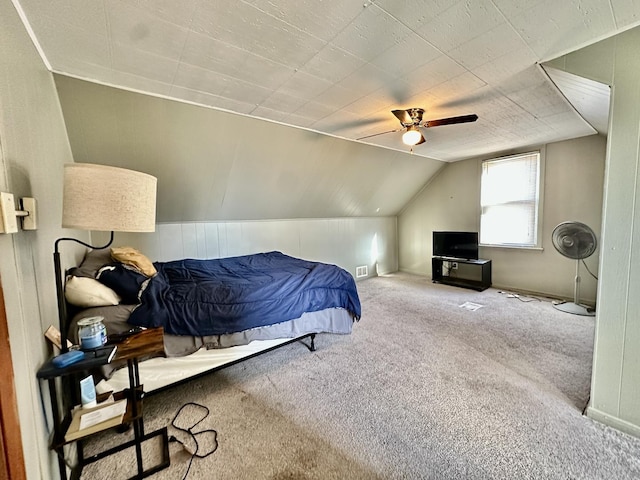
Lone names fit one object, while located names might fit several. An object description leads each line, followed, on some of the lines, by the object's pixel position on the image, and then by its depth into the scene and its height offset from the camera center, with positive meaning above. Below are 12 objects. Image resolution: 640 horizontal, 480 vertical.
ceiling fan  2.37 +0.87
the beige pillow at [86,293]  1.65 -0.43
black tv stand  4.66 -1.13
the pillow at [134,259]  2.05 -0.27
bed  1.74 -0.66
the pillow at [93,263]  1.93 -0.30
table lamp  1.08 +0.11
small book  1.20 -0.94
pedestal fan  3.41 -0.44
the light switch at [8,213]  0.85 +0.05
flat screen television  4.76 -0.56
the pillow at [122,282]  1.86 -0.40
